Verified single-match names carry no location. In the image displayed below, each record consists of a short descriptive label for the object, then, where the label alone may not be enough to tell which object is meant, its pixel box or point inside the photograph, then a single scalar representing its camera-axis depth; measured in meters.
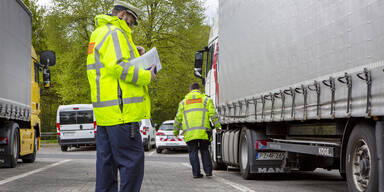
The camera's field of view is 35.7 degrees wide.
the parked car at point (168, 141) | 24.75
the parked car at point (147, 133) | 26.88
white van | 27.44
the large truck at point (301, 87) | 5.89
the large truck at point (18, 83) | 12.55
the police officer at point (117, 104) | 4.72
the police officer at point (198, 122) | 11.51
